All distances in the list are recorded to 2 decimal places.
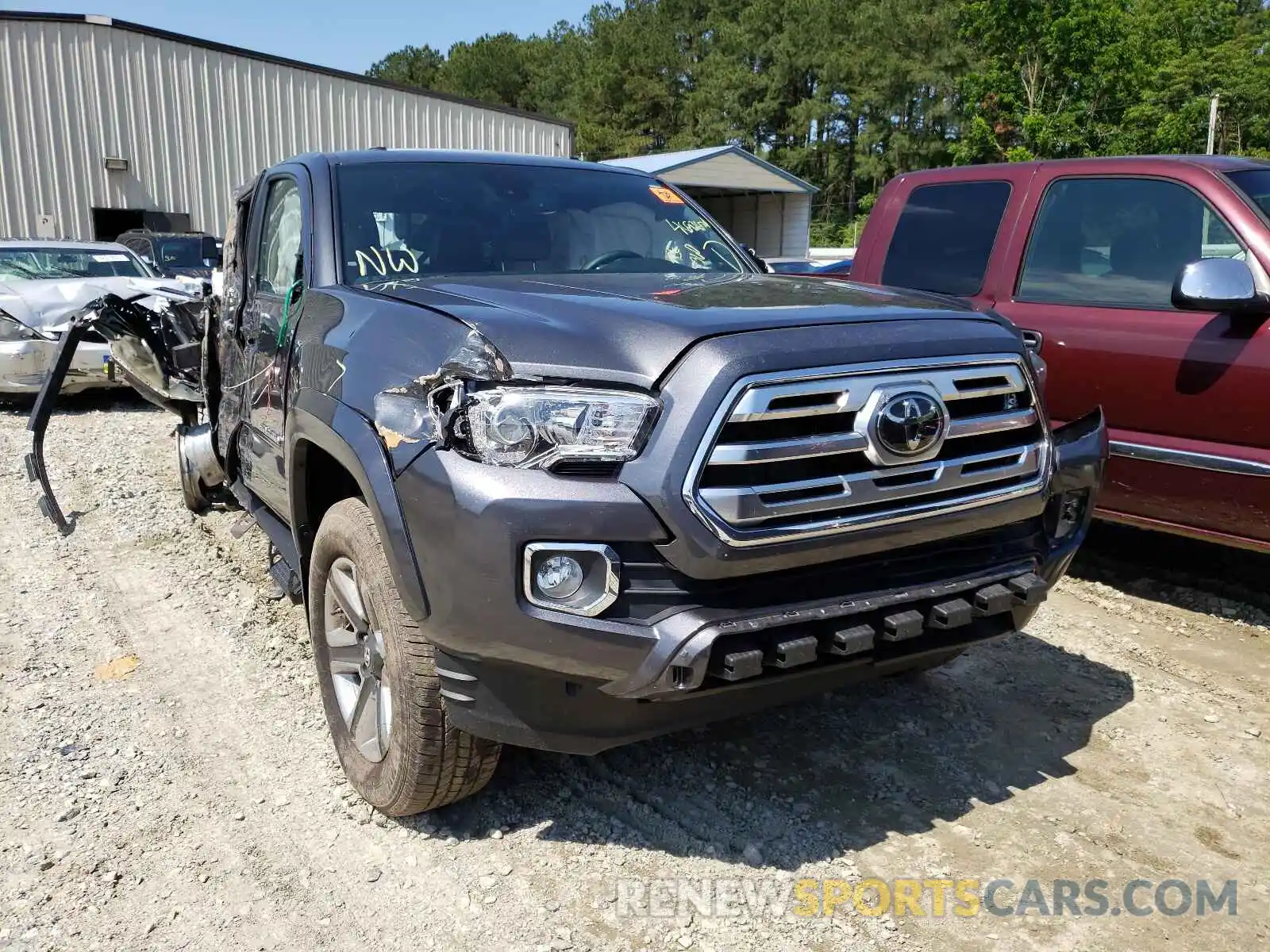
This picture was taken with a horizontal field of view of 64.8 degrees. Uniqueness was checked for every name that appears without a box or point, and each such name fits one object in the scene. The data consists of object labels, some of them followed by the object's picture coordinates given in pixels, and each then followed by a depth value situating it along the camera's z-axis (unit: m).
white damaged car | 9.03
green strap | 3.51
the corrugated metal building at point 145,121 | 21.44
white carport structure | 33.47
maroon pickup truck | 4.09
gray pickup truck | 2.23
